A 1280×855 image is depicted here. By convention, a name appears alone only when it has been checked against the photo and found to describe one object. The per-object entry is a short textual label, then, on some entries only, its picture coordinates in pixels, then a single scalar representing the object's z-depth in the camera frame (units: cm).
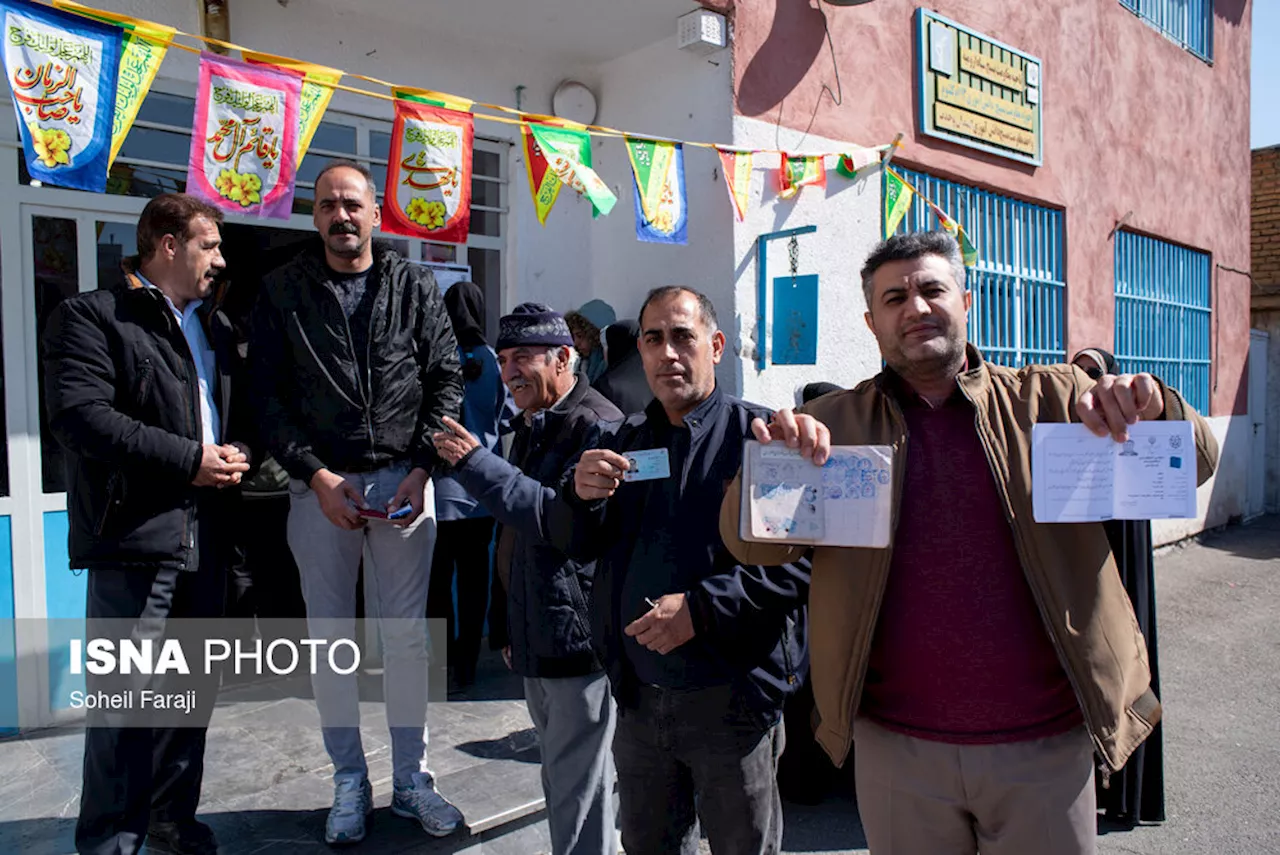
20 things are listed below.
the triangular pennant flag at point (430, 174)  377
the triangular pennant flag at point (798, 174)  539
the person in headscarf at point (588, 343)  509
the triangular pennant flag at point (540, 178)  414
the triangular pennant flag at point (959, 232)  635
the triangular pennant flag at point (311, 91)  338
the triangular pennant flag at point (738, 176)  500
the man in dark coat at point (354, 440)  308
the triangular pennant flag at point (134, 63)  298
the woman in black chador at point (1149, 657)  338
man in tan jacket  183
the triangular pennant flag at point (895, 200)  615
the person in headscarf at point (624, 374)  446
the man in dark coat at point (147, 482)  277
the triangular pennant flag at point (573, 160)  413
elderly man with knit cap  257
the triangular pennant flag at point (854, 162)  581
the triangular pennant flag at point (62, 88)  277
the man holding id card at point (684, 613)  217
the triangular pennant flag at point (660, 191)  463
